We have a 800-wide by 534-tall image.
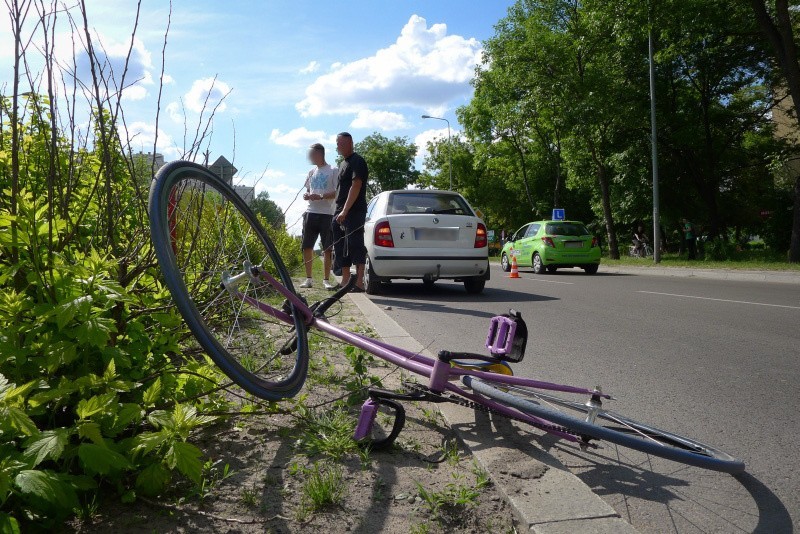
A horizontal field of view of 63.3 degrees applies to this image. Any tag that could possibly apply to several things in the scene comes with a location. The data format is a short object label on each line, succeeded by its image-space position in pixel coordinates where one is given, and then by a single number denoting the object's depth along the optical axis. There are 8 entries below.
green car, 19.62
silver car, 9.91
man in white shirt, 9.26
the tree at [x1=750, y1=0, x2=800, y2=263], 16.77
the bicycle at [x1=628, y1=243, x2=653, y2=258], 34.16
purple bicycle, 2.31
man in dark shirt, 8.53
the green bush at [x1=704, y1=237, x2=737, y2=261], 23.80
